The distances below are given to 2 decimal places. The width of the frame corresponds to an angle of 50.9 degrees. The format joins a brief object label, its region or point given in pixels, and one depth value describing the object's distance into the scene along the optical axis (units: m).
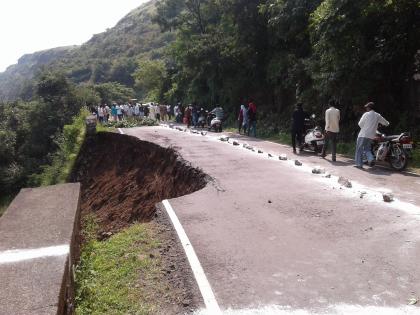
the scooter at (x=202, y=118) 27.83
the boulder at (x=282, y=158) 13.41
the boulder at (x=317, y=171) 11.01
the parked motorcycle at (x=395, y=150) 10.98
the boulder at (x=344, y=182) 9.35
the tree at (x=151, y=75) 47.67
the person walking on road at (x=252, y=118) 21.15
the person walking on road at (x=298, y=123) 15.34
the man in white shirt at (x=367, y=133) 11.49
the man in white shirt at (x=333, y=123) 13.13
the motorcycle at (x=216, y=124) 24.69
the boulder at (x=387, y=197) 7.97
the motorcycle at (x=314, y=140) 14.72
